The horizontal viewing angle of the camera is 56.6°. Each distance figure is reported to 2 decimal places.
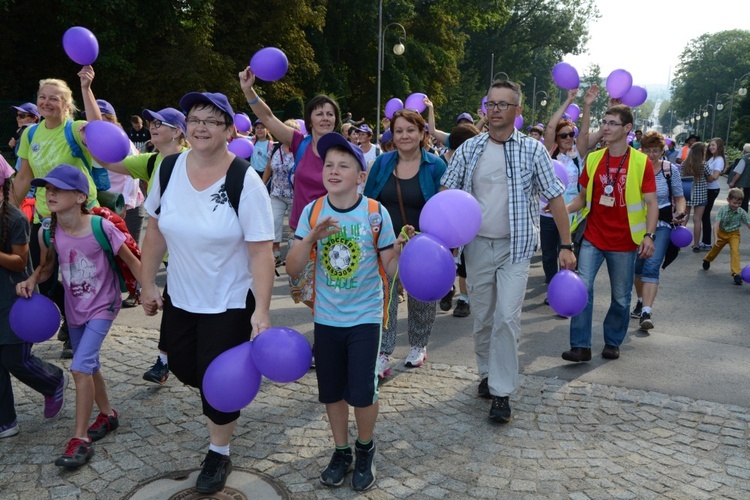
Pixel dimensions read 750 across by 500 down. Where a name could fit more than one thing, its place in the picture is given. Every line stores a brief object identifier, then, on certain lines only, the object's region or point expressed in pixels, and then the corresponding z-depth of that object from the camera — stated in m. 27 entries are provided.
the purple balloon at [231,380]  3.16
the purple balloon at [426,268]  3.44
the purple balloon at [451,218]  3.63
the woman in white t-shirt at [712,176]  12.18
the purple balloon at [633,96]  7.82
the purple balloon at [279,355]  3.09
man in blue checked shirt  4.50
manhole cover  3.54
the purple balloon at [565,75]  7.47
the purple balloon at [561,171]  6.71
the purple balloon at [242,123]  12.95
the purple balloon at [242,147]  9.12
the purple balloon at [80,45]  5.99
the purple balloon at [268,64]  5.37
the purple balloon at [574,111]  14.53
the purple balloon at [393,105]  11.23
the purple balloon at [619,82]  7.58
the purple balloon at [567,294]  4.76
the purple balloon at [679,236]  7.79
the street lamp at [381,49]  24.23
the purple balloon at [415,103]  8.70
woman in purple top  5.09
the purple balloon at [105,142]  4.80
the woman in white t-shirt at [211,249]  3.29
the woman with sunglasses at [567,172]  7.80
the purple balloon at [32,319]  3.92
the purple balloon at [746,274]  8.81
